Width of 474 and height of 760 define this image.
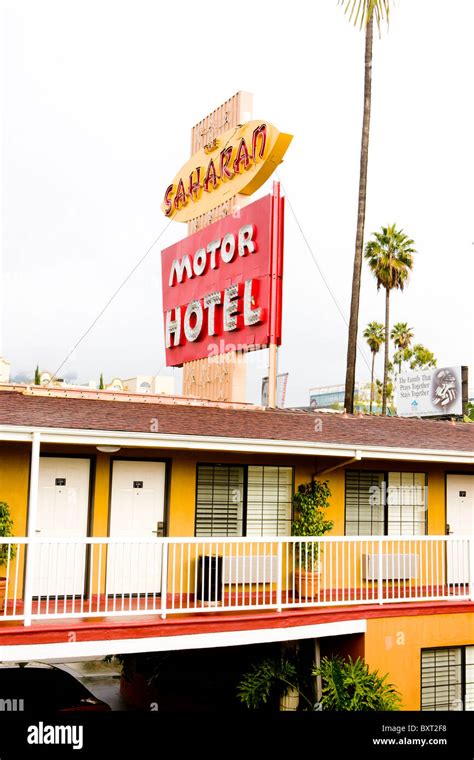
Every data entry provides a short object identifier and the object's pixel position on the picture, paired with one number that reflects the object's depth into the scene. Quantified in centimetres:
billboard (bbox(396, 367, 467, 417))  4628
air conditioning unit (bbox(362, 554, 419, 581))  1476
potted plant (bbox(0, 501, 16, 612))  1184
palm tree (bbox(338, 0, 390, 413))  2261
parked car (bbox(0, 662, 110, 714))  1227
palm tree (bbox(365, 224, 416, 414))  4738
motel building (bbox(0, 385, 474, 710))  1169
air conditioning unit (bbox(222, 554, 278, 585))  1381
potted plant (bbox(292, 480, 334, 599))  1386
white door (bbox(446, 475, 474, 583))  1614
